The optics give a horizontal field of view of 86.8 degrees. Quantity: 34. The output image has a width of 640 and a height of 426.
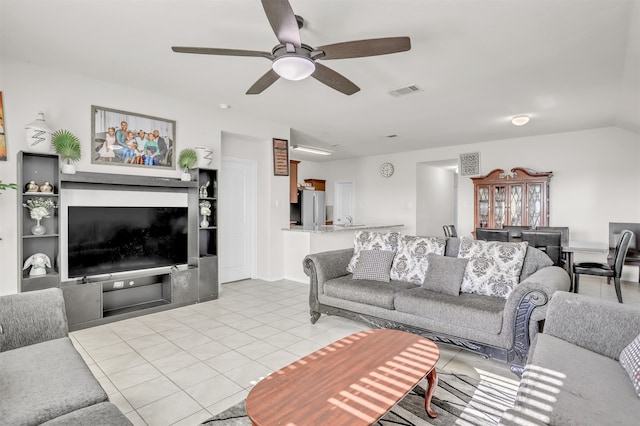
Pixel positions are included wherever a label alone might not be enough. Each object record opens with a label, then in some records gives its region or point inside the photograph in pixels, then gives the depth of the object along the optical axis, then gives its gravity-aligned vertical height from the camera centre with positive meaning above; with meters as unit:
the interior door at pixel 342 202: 9.53 +0.25
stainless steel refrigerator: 8.52 +0.07
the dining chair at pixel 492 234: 4.24 -0.30
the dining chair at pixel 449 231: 5.91 -0.35
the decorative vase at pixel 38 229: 3.24 -0.18
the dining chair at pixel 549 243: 3.87 -0.36
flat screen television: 3.56 -0.33
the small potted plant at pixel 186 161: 4.32 +0.63
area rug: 1.92 -1.19
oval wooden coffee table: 1.38 -0.82
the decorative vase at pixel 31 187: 3.24 +0.22
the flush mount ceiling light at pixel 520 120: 4.96 +1.35
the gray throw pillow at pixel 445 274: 2.97 -0.57
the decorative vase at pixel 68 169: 3.39 +0.41
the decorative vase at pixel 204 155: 4.43 +0.72
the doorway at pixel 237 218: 5.36 -0.13
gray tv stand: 3.30 -0.68
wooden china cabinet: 6.14 +0.24
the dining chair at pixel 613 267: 3.88 -0.69
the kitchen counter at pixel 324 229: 5.33 -0.31
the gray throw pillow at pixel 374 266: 3.48 -0.57
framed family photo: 3.77 +0.85
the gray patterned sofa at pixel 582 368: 1.32 -0.77
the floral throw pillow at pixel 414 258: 3.36 -0.48
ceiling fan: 2.08 +1.10
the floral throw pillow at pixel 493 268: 2.85 -0.49
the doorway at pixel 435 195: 8.17 +0.41
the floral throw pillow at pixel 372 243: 3.71 -0.36
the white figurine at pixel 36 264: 3.22 -0.51
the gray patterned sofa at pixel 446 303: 2.35 -0.76
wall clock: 8.46 +1.04
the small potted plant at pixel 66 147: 3.41 +0.65
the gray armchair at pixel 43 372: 1.28 -0.75
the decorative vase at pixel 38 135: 3.17 +0.71
